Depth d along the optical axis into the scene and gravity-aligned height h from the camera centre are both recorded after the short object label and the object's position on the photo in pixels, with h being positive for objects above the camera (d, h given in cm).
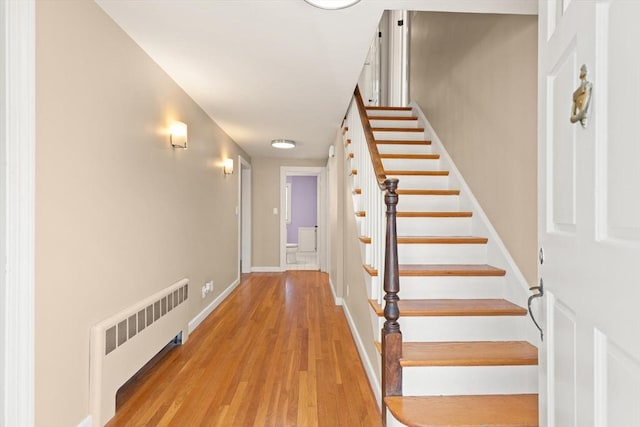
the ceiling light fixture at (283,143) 495 +102
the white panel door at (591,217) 60 -1
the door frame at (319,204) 649 +18
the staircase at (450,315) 159 -56
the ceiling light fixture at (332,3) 168 +104
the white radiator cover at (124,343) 172 -78
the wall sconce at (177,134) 271 +63
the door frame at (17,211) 125 +1
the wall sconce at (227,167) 440 +60
